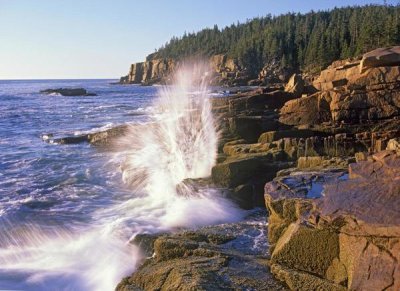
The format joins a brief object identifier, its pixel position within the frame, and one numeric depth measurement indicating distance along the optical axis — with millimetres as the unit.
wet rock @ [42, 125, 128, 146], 19203
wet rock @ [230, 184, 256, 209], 8891
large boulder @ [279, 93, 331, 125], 13945
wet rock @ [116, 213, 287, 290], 4836
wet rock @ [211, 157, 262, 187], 9484
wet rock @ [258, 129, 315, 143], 11985
